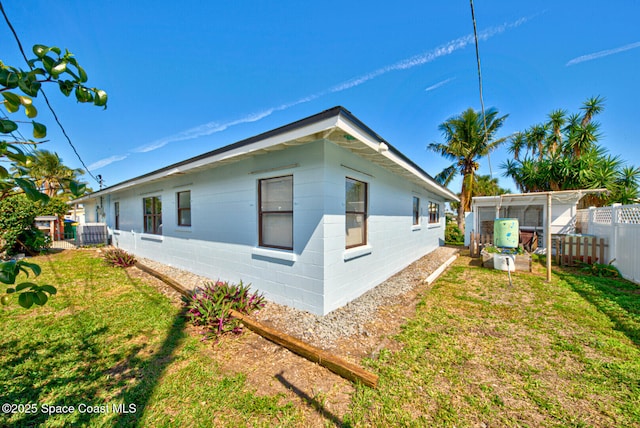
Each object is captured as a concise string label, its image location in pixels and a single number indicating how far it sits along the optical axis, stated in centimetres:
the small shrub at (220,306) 372
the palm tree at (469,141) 1614
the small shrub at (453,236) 1612
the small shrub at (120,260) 787
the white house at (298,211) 403
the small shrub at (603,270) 647
